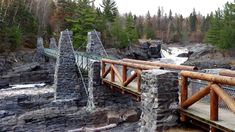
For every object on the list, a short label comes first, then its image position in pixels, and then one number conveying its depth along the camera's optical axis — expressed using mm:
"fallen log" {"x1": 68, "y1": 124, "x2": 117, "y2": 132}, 6788
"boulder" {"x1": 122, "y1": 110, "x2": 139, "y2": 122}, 7364
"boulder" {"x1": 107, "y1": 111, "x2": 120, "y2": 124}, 7261
